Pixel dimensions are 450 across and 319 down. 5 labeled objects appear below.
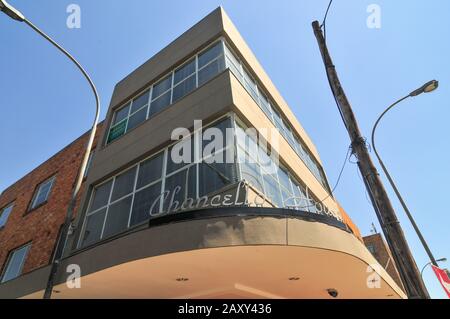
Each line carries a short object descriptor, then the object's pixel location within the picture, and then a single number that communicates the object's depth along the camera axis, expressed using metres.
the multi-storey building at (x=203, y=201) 5.14
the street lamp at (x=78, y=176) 6.15
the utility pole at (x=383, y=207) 4.64
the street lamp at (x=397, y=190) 7.24
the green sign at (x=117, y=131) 10.43
